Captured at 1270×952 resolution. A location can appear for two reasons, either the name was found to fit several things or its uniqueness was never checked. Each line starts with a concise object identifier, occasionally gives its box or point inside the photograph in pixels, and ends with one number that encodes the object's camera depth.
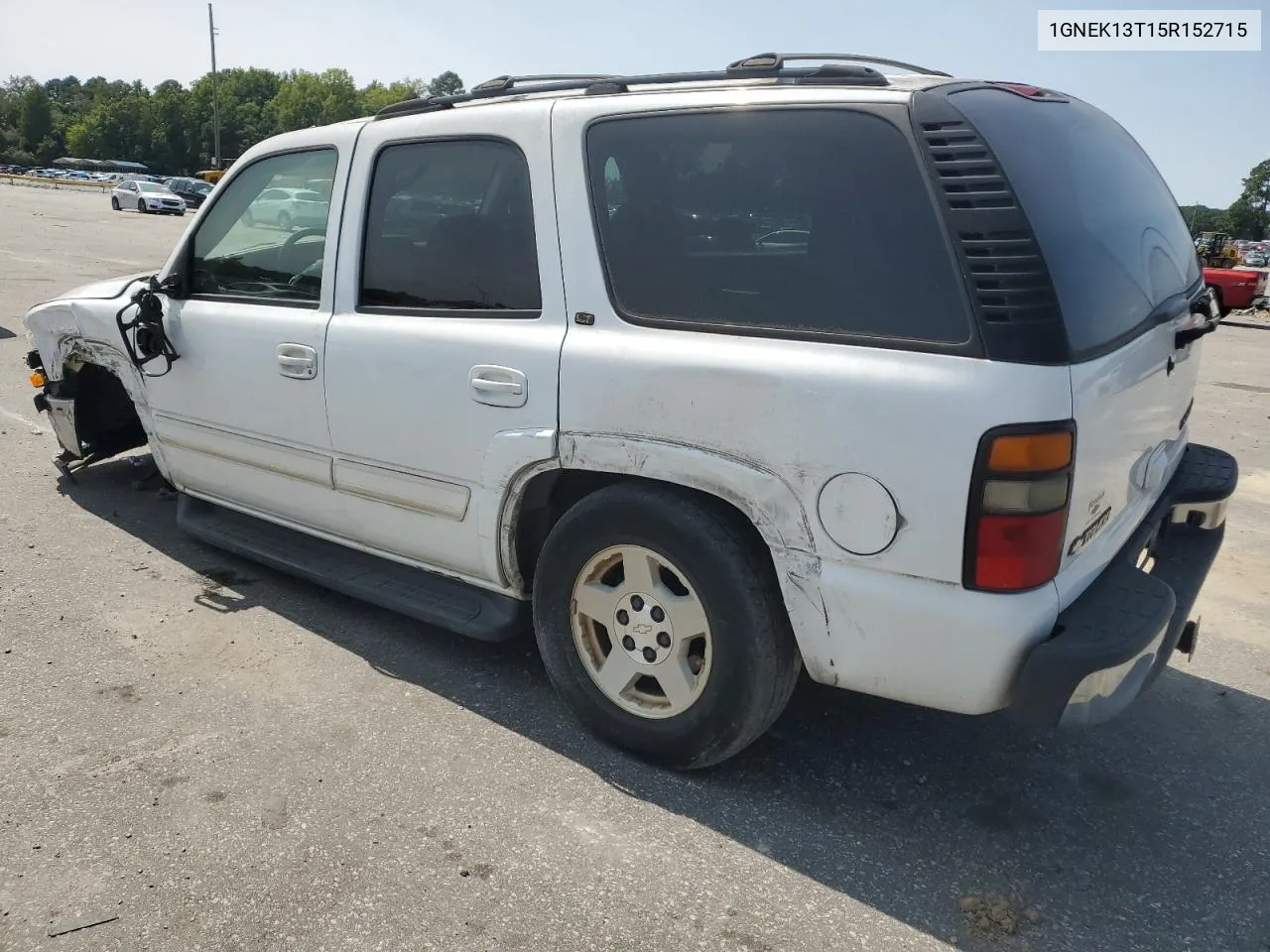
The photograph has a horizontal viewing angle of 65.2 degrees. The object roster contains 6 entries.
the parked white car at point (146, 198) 37.50
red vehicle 16.97
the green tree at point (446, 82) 131.75
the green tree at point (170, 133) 113.56
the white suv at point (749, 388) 2.29
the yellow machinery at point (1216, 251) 22.62
